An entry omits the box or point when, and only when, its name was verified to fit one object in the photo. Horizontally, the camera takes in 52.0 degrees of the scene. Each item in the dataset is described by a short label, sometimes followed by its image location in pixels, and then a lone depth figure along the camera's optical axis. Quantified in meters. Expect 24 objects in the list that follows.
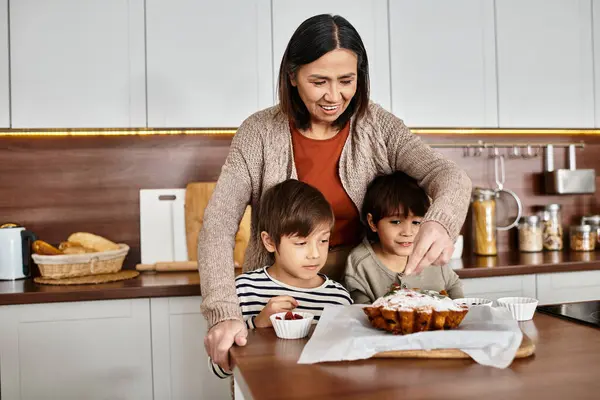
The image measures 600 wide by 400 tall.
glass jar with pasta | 2.59
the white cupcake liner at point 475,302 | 1.15
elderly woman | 1.19
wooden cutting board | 2.36
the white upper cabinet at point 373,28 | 2.38
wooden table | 0.71
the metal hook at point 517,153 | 2.82
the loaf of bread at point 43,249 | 2.12
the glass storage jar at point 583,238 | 2.68
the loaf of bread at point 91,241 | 2.25
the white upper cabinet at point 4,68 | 2.13
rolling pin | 2.25
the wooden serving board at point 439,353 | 0.85
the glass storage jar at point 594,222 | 2.76
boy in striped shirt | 1.42
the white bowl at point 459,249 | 2.49
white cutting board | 2.39
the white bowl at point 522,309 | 1.12
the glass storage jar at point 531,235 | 2.67
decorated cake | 0.92
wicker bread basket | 2.06
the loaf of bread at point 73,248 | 2.15
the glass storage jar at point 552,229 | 2.71
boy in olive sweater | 1.53
